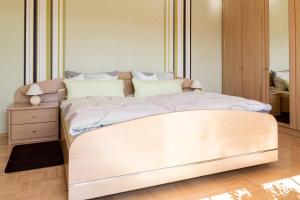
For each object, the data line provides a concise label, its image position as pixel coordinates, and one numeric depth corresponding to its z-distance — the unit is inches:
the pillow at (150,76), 129.1
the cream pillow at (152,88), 116.6
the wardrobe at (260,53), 115.3
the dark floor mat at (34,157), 79.9
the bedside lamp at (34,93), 108.7
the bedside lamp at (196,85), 142.8
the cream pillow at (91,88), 107.5
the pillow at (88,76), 118.2
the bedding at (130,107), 57.7
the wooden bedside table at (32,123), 102.4
